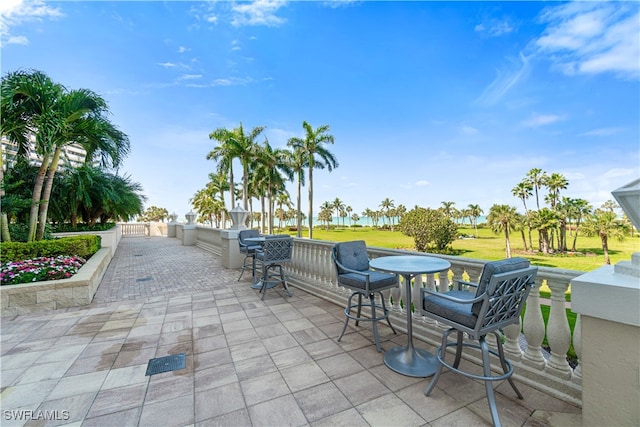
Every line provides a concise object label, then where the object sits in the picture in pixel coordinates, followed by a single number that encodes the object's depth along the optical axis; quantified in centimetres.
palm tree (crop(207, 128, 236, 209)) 2103
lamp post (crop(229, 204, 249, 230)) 748
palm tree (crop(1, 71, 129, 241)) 564
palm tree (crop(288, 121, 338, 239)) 2231
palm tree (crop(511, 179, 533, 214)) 3884
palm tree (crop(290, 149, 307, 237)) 2336
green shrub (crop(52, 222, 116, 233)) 1072
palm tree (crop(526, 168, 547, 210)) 3785
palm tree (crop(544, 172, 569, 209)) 3638
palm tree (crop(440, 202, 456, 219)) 5891
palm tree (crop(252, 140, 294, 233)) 2277
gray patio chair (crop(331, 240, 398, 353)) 269
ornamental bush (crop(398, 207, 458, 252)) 3244
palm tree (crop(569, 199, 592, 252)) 3372
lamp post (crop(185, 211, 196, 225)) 1350
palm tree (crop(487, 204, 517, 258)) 3634
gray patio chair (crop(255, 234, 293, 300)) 448
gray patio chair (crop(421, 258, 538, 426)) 163
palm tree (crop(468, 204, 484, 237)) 7112
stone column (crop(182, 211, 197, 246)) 1288
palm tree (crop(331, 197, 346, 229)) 7281
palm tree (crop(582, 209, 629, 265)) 2919
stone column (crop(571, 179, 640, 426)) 136
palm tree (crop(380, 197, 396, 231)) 7844
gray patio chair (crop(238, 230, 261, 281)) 550
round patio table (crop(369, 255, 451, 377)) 218
